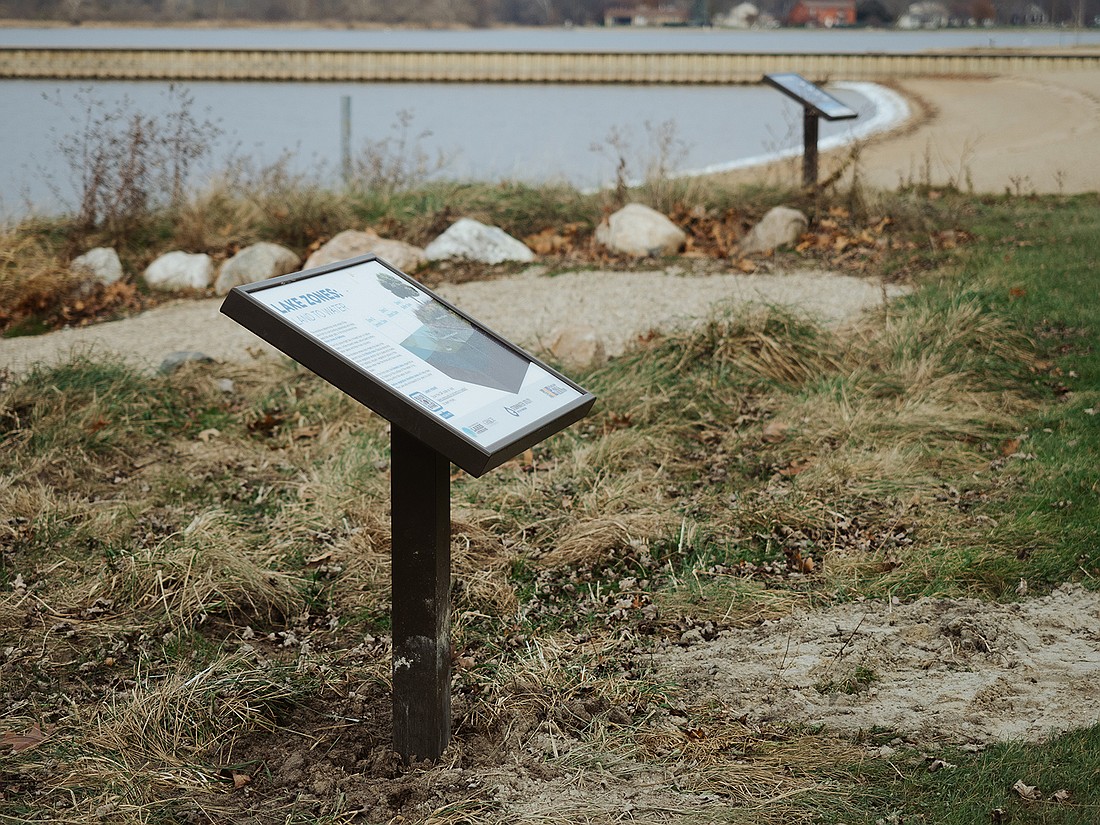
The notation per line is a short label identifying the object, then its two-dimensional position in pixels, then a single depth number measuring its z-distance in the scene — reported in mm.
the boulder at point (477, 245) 10203
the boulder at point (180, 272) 10125
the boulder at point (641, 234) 10227
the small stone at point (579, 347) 7184
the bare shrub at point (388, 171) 12336
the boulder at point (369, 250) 9727
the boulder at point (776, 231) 10289
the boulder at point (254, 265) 9891
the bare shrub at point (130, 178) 11008
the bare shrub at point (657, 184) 11305
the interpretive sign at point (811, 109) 11000
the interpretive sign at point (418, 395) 2875
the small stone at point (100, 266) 9922
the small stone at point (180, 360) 7332
